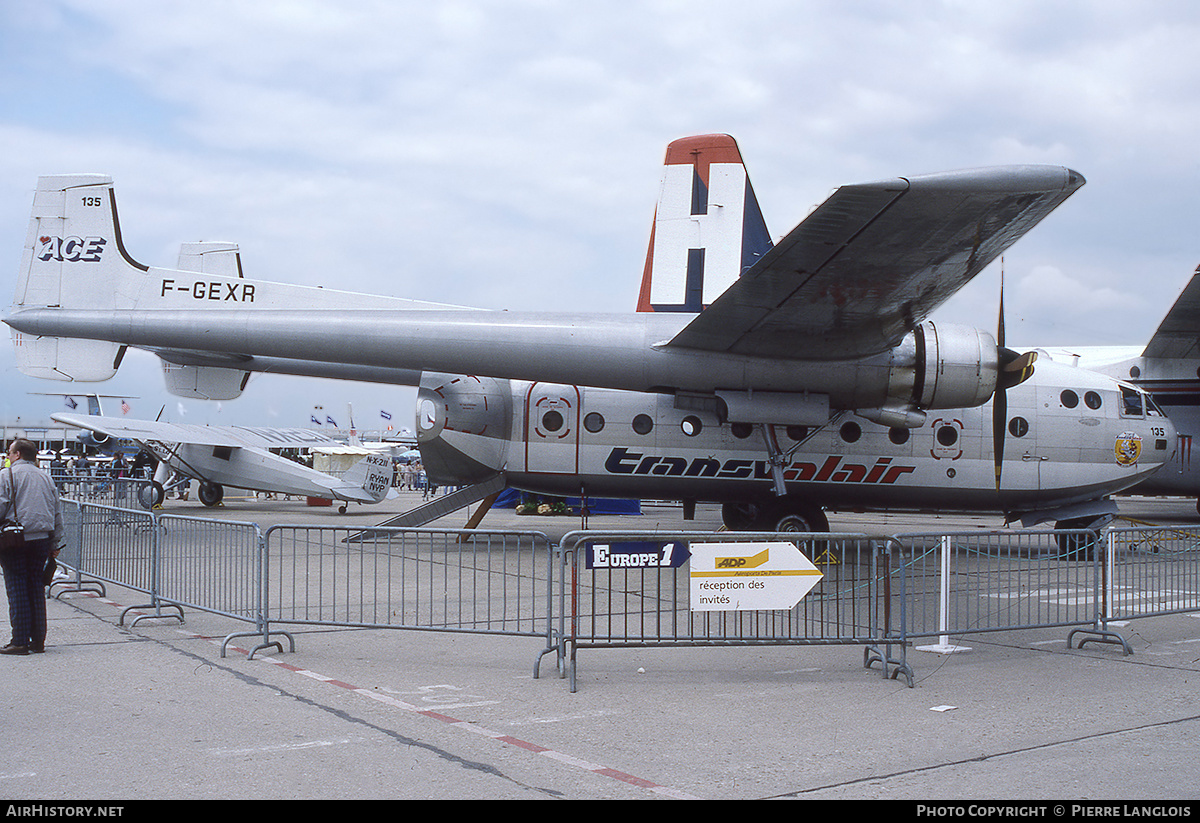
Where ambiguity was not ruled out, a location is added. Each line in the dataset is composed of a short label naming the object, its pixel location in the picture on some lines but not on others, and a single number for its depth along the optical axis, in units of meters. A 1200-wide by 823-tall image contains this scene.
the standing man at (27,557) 7.68
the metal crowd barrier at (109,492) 18.84
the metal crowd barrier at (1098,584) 8.28
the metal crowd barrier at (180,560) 8.81
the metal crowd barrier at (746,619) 7.05
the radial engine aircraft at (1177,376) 20.66
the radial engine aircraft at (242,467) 26.78
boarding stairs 16.38
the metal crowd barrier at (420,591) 8.47
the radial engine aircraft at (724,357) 10.65
